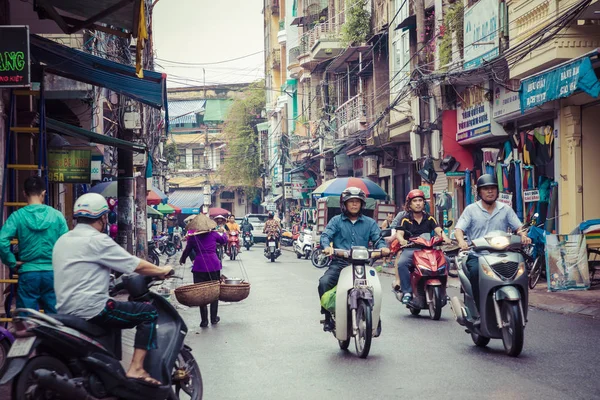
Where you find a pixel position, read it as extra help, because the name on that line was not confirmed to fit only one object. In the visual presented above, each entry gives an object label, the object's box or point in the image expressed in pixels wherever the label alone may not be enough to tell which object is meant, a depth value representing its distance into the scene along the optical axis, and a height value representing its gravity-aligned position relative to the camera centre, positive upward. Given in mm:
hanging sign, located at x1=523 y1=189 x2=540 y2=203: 18594 +37
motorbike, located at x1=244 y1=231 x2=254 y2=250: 45469 -1904
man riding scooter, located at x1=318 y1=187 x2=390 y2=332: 9656 -350
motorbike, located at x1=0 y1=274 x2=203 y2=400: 5414 -990
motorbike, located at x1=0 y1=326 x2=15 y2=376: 8164 -1246
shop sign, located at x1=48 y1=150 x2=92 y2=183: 15602 +648
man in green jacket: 8602 -476
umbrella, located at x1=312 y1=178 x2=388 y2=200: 27730 +392
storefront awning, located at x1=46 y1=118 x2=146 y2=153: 13231 +1058
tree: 70562 +4943
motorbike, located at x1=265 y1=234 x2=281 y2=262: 31016 -1604
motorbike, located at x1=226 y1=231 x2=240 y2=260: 33469 -1614
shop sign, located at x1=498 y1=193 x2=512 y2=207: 19438 -15
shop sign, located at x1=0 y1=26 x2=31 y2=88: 10102 +1670
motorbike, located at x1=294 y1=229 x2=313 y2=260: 34031 -1679
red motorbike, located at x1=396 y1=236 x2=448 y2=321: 12086 -1044
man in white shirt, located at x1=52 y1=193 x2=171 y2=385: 5977 -540
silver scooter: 8508 -888
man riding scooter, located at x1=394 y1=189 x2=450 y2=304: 12375 -389
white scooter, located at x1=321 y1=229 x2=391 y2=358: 8984 -995
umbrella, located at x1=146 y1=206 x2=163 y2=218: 39506 -464
